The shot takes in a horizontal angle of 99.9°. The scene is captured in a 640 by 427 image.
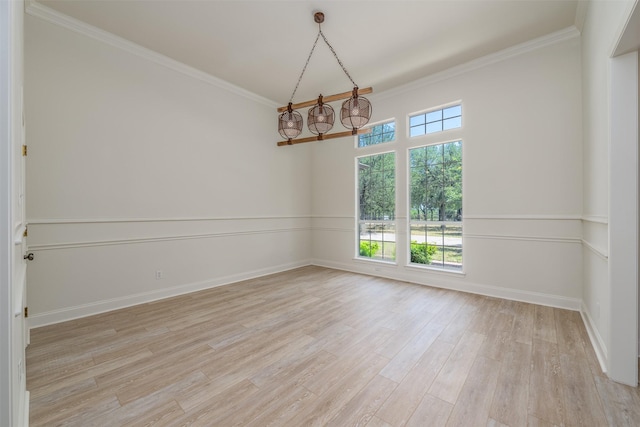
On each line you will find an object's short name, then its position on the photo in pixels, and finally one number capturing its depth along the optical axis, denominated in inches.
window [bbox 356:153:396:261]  191.0
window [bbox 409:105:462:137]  161.5
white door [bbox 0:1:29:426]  39.1
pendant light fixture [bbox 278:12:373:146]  114.8
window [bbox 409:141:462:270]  161.9
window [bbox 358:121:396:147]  188.6
